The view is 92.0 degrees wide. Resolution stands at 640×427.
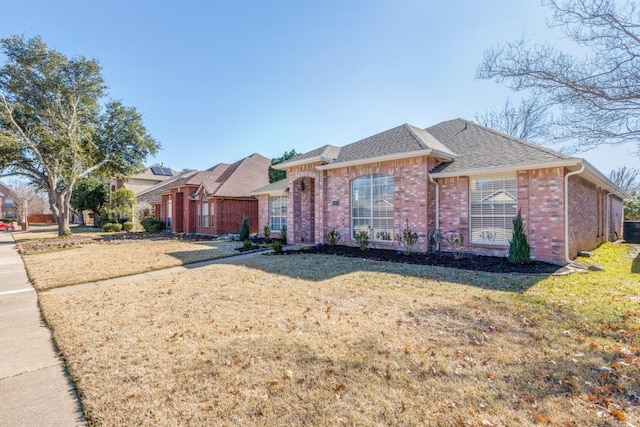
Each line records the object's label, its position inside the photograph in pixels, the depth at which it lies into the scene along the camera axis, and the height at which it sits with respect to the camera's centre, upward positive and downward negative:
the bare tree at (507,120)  24.72 +8.04
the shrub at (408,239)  11.75 -1.03
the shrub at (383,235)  12.85 -0.94
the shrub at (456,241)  11.23 -1.06
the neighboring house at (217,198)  23.25 +1.28
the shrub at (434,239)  11.71 -1.01
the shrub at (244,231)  18.72 -1.04
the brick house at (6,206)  55.37 +1.83
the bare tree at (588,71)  6.92 +3.39
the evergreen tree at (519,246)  9.48 -1.06
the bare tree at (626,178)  41.88 +4.58
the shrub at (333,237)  14.17 -1.10
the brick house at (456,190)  9.77 +0.85
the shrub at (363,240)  12.88 -1.13
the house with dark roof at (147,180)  41.47 +4.99
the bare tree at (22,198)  39.05 +2.65
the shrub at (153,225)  28.70 -0.97
